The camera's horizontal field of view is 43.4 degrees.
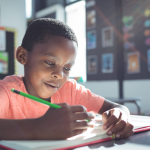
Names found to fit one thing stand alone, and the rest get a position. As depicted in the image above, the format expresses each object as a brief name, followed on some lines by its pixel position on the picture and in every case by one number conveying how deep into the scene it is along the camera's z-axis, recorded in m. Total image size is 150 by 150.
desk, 0.35
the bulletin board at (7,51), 1.73
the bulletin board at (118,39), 3.04
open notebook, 0.33
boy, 0.40
